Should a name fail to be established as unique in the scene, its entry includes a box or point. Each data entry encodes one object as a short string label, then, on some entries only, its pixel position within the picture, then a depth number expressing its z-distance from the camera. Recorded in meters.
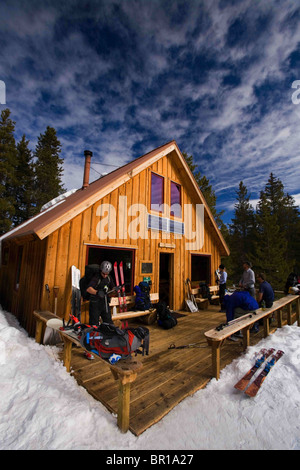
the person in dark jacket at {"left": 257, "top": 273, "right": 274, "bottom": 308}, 5.45
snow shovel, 8.23
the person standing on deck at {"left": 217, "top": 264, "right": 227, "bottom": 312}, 9.40
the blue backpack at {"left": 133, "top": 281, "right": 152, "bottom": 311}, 6.16
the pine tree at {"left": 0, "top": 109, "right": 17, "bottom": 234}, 17.64
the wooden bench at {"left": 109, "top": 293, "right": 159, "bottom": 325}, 5.50
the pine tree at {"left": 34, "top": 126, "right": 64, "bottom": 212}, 22.32
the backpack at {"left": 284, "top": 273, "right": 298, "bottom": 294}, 7.40
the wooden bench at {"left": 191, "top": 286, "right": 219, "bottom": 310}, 8.71
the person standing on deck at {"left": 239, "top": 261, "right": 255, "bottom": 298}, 6.43
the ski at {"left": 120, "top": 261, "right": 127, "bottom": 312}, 6.00
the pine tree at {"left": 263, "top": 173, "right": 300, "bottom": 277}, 24.83
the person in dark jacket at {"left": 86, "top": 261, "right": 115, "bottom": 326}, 4.05
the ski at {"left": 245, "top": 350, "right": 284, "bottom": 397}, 2.74
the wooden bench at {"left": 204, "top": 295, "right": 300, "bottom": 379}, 3.25
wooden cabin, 4.89
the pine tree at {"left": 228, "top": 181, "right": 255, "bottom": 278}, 26.77
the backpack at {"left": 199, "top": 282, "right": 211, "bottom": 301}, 8.98
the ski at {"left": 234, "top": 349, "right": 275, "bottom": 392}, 2.88
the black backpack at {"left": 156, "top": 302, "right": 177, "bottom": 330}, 5.98
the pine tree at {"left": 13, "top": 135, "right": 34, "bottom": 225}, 21.19
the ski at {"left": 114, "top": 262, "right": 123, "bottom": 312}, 5.92
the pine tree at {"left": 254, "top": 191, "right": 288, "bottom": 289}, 20.64
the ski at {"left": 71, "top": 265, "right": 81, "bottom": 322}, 4.80
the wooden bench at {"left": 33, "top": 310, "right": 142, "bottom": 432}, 2.18
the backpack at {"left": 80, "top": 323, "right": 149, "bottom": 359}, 2.45
